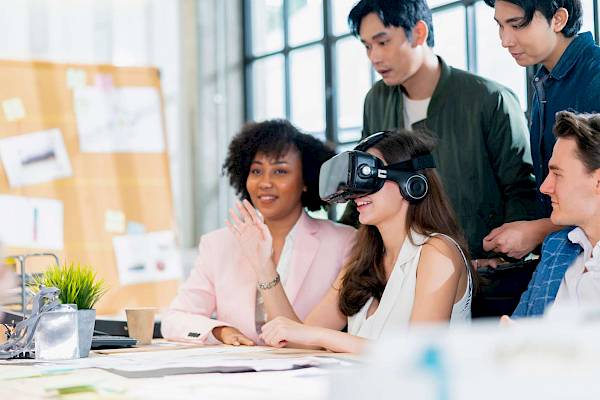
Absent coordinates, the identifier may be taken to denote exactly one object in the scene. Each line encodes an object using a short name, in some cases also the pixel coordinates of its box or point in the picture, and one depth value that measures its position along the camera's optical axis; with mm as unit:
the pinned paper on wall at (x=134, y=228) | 5504
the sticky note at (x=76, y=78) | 5420
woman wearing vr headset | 2338
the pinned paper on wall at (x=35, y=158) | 5148
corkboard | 5250
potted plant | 2273
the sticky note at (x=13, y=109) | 5175
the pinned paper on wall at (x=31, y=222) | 5086
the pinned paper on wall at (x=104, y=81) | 5520
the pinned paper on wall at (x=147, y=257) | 5441
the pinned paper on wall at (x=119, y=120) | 5465
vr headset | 2455
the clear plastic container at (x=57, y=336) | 2217
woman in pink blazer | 3027
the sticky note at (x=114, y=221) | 5434
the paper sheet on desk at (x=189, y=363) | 1767
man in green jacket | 2969
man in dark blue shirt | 2574
